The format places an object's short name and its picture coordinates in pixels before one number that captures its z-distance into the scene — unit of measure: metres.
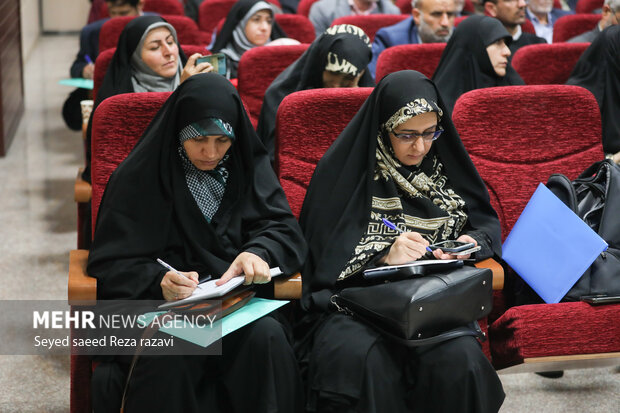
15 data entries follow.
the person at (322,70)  6.59
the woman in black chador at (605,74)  7.00
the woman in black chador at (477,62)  7.39
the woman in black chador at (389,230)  4.19
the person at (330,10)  10.68
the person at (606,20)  8.75
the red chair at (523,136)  5.56
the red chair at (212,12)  11.24
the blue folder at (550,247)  4.70
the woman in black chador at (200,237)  4.17
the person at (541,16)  10.90
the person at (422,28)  9.05
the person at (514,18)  9.42
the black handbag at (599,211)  4.78
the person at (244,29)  8.94
